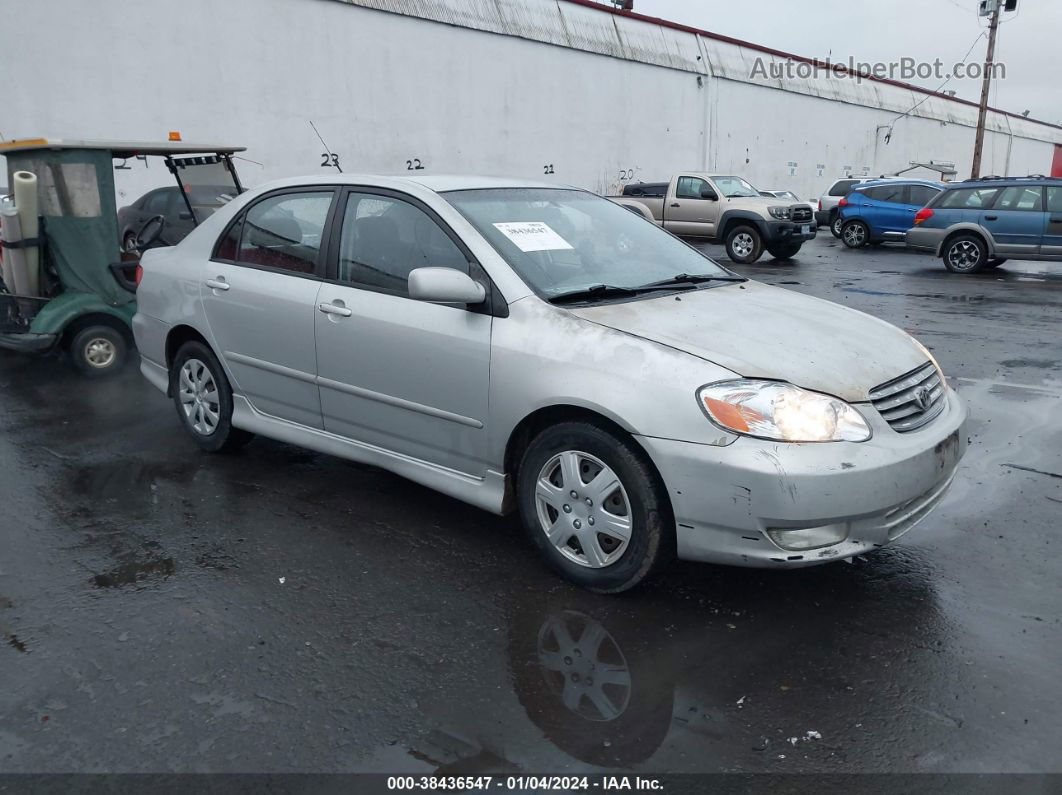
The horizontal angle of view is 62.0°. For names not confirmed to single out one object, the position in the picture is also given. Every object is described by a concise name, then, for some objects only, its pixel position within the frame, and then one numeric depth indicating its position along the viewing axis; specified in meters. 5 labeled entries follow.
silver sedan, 3.19
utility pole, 35.09
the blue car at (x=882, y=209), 19.94
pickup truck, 17.33
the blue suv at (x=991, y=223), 14.31
